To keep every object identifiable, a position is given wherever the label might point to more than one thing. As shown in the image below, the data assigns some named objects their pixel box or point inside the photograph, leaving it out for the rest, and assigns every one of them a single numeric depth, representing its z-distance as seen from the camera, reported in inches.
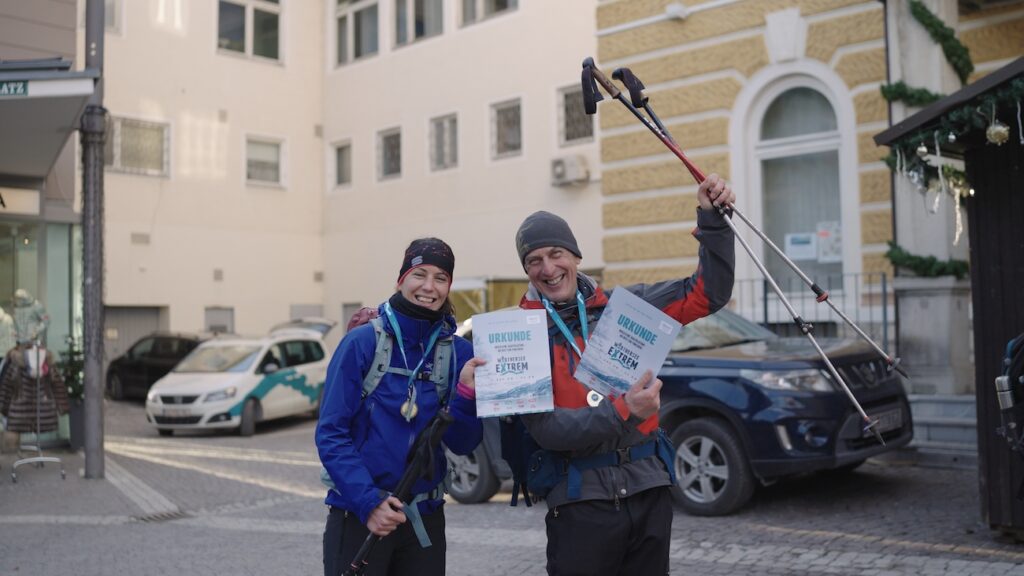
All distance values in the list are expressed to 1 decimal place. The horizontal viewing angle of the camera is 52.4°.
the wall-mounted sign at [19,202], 531.8
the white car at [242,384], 641.0
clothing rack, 454.3
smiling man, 130.3
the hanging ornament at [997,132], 255.0
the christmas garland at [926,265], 457.7
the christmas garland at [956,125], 250.0
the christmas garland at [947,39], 469.7
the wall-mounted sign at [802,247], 557.3
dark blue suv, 315.6
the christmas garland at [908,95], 481.1
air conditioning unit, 766.5
